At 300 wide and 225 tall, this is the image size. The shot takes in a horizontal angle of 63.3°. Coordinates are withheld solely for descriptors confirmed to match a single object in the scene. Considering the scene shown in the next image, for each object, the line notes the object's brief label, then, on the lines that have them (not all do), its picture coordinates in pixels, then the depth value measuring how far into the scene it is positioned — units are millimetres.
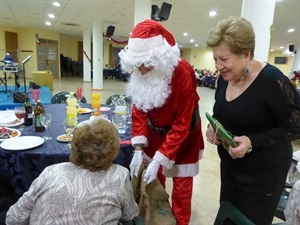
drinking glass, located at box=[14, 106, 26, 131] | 1944
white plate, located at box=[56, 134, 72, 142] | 1629
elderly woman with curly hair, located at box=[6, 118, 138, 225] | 921
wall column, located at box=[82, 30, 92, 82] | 13458
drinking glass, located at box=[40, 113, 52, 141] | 1812
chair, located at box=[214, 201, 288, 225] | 988
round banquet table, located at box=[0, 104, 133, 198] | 1445
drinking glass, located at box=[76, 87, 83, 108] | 2569
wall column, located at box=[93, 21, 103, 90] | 10117
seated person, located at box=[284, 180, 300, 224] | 1199
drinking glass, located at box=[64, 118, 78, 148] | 1811
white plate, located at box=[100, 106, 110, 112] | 2514
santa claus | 1378
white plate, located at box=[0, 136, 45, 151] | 1481
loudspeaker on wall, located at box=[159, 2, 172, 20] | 6254
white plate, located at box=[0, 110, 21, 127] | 1902
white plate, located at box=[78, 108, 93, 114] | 2375
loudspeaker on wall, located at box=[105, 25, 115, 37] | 10453
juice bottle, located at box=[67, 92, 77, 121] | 1906
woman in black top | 1069
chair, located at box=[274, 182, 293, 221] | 1476
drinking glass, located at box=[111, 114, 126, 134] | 1962
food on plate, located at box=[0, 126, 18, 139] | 1650
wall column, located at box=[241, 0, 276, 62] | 3258
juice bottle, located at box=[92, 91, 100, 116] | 2165
